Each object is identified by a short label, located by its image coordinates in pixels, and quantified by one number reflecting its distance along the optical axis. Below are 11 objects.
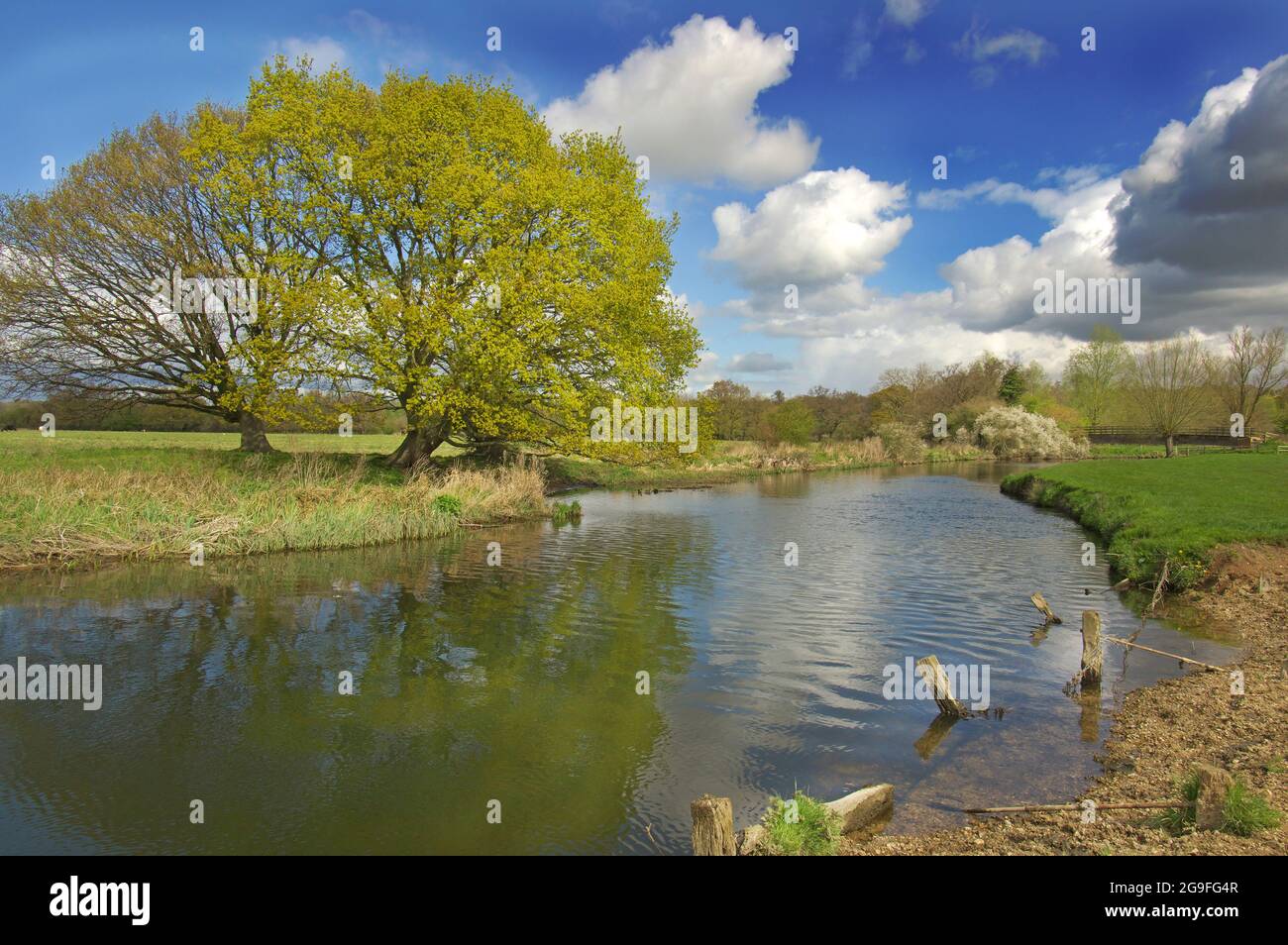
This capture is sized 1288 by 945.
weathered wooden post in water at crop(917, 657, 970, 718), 8.44
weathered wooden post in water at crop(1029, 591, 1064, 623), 12.48
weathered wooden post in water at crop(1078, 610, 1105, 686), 9.34
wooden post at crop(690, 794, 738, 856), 4.85
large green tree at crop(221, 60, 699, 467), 22.11
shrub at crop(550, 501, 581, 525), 25.43
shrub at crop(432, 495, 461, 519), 22.16
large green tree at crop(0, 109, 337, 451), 22.03
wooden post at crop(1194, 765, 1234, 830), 5.01
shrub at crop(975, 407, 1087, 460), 66.69
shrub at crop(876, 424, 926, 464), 62.22
